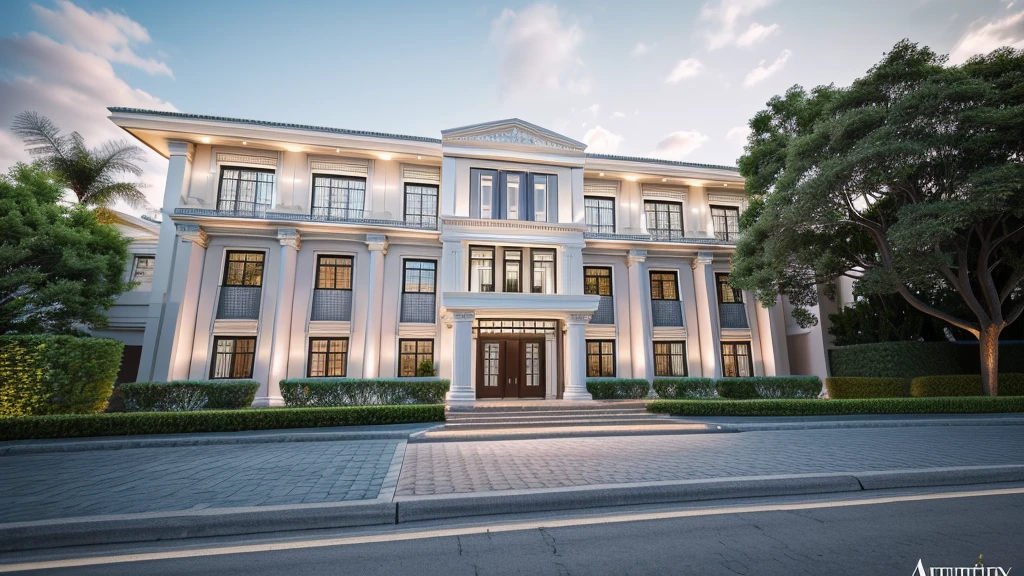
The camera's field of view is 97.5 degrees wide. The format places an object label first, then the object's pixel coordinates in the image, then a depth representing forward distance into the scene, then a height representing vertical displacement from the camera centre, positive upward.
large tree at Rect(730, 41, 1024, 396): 13.16 +5.73
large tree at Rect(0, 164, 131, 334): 13.71 +3.30
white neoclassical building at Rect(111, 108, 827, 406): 17.67 +4.08
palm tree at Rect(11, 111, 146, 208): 19.27 +9.03
